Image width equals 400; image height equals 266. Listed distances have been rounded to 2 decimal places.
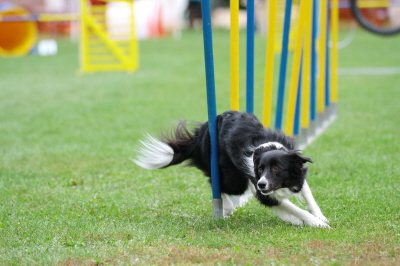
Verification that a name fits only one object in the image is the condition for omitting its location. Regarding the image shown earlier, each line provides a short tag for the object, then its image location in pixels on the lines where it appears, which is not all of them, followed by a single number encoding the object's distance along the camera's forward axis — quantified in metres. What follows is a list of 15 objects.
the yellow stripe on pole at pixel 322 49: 15.75
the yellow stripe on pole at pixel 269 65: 11.28
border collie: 8.50
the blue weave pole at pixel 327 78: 16.92
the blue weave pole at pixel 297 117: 14.03
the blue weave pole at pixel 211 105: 8.84
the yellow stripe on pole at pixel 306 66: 13.13
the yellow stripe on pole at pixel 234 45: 9.29
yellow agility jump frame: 31.08
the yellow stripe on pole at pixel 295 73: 12.66
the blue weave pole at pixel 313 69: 14.61
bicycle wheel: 42.40
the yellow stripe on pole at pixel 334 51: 17.55
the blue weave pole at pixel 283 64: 11.82
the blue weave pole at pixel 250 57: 10.14
